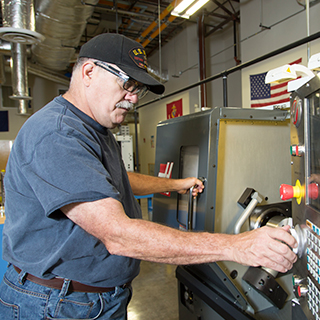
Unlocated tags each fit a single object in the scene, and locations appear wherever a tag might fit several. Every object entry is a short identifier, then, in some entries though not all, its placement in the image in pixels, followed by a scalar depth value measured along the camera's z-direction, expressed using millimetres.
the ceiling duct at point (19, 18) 3154
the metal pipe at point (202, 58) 5883
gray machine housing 1202
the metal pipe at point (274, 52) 1083
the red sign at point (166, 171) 1629
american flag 3943
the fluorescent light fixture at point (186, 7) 3248
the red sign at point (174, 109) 6625
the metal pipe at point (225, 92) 1465
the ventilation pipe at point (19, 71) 4895
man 678
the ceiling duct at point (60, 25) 3467
